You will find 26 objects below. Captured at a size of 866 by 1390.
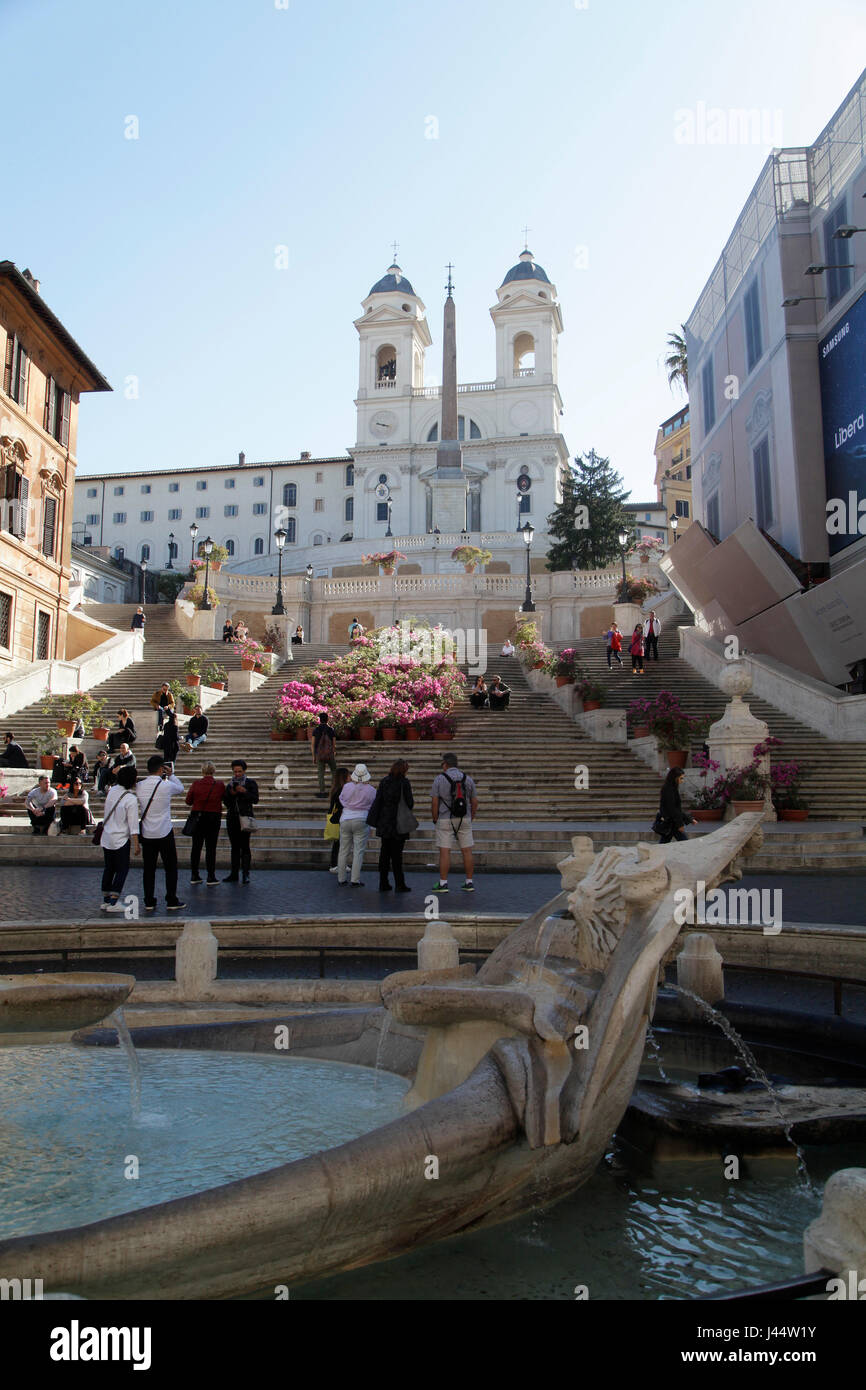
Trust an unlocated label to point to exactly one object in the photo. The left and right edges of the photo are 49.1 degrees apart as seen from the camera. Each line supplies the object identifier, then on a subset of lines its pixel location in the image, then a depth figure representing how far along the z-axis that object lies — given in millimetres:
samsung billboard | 24750
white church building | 74688
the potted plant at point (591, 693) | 21406
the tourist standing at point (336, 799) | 11138
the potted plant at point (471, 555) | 41769
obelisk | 58500
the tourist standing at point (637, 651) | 26000
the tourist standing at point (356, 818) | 10648
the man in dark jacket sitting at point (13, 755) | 17625
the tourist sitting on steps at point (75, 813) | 13719
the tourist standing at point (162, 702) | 19359
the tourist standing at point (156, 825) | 8781
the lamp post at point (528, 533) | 30312
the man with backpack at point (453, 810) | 9977
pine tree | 53062
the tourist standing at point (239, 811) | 10891
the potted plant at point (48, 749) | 18828
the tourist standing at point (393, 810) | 10008
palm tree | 67812
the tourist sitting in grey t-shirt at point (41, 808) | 13539
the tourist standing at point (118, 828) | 8570
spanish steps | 12789
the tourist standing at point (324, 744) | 15837
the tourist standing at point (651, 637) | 27398
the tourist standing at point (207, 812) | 10711
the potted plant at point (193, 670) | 23500
